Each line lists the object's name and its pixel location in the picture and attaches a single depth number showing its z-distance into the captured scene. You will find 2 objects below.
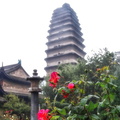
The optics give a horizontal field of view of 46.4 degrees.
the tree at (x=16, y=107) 9.66
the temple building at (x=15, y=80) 13.53
